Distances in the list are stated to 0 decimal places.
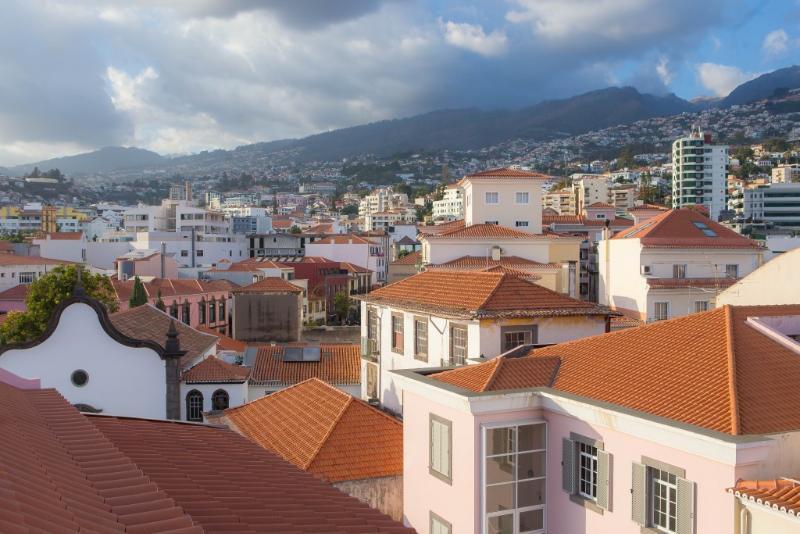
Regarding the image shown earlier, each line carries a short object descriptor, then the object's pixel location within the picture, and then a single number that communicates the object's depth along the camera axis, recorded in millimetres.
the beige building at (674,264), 38625
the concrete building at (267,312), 51531
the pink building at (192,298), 58125
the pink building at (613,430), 11039
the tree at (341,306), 72125
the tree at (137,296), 49188
